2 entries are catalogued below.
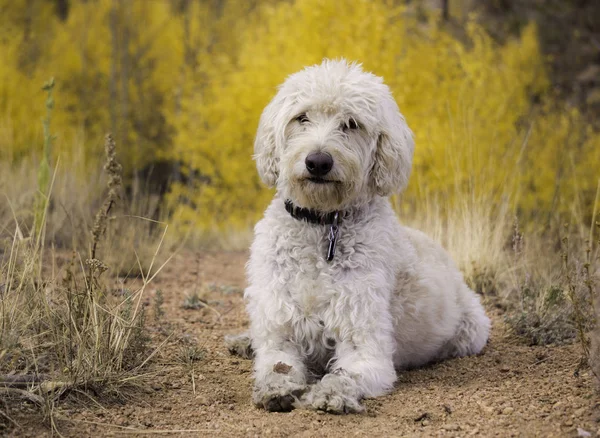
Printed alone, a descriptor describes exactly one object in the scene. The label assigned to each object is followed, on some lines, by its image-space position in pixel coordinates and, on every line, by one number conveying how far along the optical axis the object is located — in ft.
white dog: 12.67
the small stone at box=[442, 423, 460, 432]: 11.10
